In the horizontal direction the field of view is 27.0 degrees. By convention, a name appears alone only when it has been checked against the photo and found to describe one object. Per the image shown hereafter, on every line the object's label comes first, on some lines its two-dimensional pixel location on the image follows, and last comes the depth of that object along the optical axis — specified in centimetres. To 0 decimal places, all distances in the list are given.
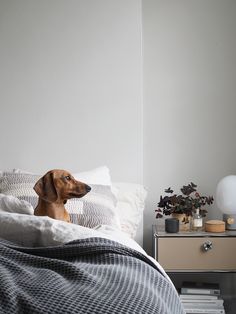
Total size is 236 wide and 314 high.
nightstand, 275
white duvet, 150
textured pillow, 225
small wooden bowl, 283
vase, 291
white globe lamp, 288
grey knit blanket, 100
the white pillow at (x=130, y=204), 279
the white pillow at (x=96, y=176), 271
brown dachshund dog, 210
